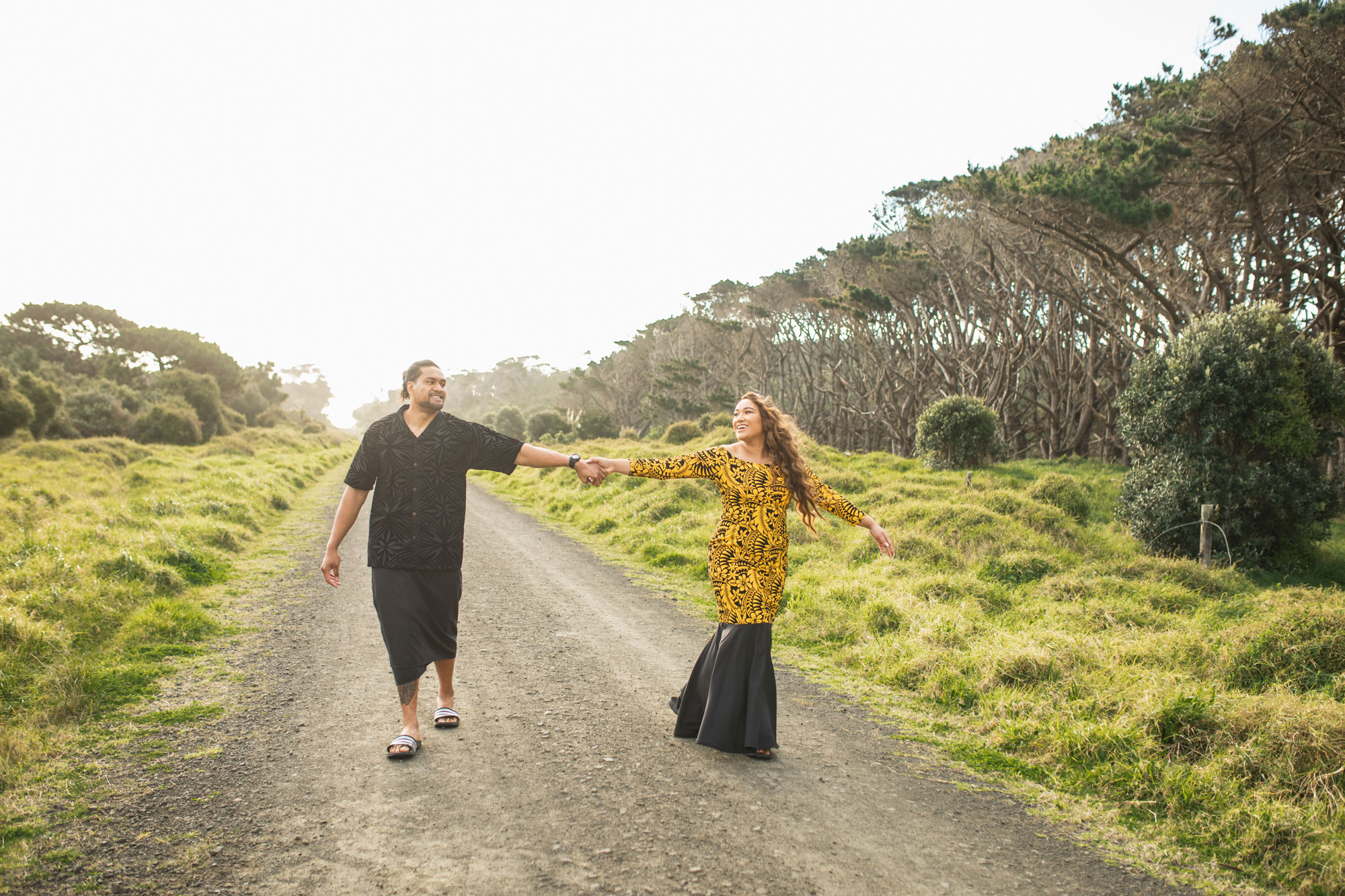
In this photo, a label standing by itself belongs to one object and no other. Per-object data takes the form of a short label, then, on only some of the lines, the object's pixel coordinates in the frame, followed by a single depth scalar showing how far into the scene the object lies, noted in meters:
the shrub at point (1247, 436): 10.99
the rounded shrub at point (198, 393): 40.09
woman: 4.11
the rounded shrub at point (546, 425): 51.87
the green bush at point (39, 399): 26.06
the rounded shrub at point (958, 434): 21.14
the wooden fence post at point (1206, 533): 9.52
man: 4.07
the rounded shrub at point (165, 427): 33.16
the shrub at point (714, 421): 34.50
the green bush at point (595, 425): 43.88
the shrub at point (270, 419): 53.38
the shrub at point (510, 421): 55.06
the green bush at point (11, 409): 23.78
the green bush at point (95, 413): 30.59
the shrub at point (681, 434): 32.88
